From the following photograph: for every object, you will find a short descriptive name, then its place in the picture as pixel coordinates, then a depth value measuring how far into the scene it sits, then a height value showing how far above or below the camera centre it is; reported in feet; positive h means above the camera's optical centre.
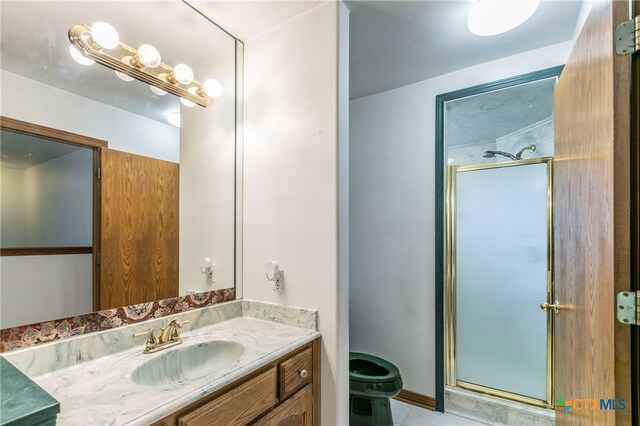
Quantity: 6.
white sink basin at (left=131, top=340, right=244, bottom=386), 3.50 -1.94
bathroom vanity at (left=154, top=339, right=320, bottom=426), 2.75 -2.05
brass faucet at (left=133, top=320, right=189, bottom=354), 3.72 -1.66
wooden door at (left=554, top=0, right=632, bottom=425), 2.54 -0.08
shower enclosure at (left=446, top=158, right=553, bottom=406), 6.21 -1.47
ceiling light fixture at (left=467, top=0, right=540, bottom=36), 4.20 +2.96
